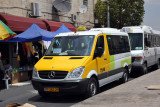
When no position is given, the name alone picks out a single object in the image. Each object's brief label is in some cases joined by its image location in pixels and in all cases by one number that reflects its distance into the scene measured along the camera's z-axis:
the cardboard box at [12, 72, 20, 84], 11.94
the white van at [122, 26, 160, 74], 13.14
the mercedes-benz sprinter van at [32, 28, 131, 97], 7.23
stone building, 15.81
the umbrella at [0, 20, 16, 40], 11.37
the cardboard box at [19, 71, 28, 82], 12.64
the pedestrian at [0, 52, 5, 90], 7.92
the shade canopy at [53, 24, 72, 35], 14.92
